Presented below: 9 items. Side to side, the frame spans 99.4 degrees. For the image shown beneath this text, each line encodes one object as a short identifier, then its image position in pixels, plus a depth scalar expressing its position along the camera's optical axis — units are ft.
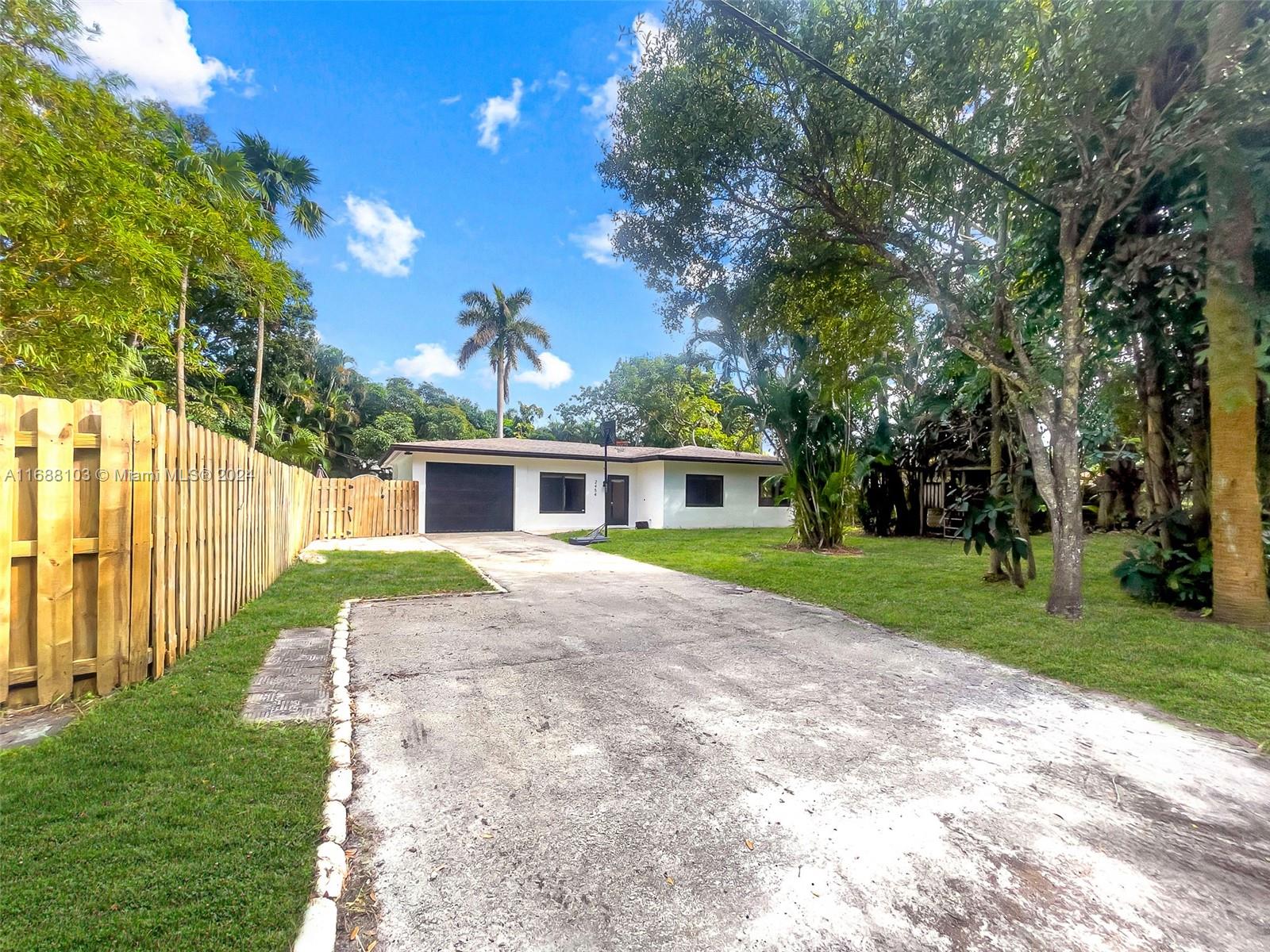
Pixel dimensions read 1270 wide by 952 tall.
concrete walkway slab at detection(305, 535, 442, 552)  36.24
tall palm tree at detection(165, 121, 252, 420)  20.21
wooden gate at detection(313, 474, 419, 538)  45.14
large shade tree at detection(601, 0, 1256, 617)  15.84
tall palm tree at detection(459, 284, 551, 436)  87.92
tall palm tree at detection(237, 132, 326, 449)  44.94
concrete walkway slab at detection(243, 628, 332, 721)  9.43
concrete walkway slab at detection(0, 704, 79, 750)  8.13
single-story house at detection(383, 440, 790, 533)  51.11
